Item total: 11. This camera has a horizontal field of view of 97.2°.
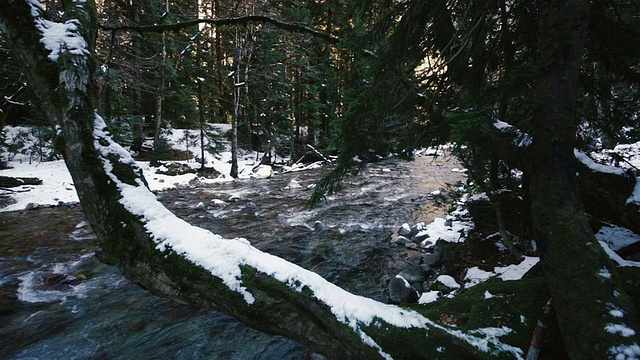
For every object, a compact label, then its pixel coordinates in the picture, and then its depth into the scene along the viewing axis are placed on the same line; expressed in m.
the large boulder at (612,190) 3.22
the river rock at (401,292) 4.39
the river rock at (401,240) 6.88
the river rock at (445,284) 4.27
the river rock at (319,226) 8.07
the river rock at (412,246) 6.56
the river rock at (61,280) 5.22
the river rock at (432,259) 5.46
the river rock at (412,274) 4.95
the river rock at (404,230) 7.32
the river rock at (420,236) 6.76
